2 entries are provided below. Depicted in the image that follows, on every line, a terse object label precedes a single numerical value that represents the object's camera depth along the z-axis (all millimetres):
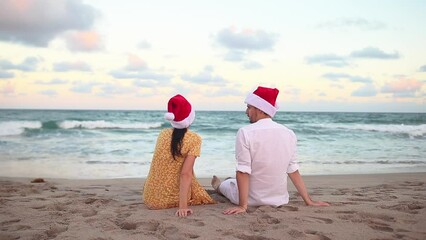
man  3873
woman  4016
